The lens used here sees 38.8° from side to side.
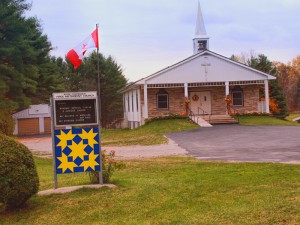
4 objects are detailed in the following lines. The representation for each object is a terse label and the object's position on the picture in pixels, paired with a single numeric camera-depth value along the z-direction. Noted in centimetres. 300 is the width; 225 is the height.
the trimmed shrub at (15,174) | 662
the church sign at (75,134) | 817
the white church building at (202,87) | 3288
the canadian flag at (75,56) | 1502
